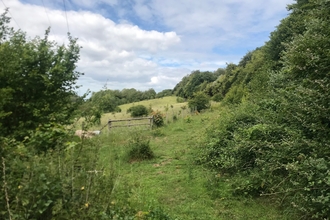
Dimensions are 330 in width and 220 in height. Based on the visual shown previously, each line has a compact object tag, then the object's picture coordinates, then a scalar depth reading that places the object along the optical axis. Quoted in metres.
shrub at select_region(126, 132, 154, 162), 7.64
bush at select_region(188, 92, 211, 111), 22.31
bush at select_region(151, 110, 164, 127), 15.17
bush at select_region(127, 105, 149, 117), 21.83
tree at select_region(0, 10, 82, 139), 4.92
